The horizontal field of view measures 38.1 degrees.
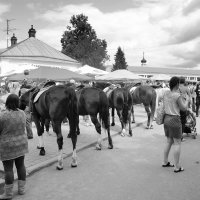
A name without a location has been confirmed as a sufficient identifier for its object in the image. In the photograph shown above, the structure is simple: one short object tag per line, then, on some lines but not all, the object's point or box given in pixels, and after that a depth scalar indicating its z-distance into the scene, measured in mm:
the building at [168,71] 100000
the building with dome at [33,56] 42094
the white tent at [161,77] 31044
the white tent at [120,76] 17406
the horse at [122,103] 10234
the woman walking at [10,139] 4469
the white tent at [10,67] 16492
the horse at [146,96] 12484
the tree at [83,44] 56625
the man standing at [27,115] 9180
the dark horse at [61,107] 6389
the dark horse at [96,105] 8094
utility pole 54422
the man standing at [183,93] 7293
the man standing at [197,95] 16403
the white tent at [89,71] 20625
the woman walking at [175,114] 5754
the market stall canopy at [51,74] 10844
